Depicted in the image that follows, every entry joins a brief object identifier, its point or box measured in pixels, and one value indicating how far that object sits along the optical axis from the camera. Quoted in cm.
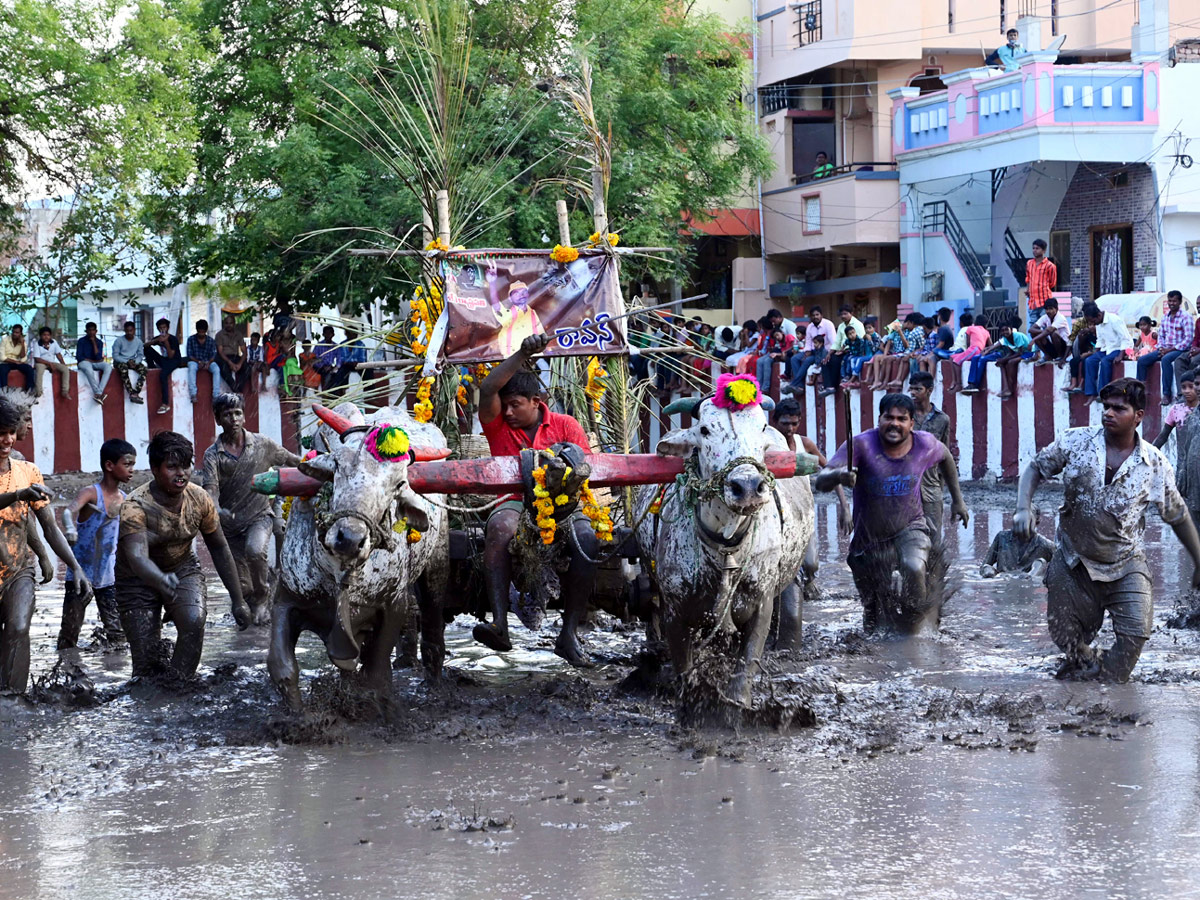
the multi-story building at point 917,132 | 2622
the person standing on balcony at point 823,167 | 3118
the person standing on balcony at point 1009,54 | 2677
